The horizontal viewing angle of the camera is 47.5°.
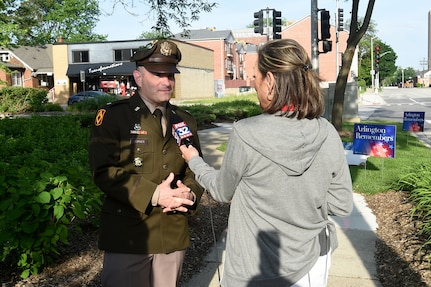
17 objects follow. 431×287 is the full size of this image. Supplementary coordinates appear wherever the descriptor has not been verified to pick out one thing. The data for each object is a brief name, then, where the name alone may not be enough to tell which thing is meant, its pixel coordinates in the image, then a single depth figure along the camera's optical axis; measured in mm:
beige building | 50688
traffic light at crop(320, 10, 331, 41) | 14961
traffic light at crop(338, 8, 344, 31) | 23488
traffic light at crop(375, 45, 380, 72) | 35344
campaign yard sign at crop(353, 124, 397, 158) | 8430
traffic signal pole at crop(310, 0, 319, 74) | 14420
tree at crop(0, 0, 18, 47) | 11633
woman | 2021
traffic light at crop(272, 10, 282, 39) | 17589
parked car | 40281
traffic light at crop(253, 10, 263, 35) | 19234
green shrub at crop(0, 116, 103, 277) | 3812
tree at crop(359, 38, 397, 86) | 86562
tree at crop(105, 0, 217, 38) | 11492
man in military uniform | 2539
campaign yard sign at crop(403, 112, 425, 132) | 12812
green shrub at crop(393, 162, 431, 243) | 5691
